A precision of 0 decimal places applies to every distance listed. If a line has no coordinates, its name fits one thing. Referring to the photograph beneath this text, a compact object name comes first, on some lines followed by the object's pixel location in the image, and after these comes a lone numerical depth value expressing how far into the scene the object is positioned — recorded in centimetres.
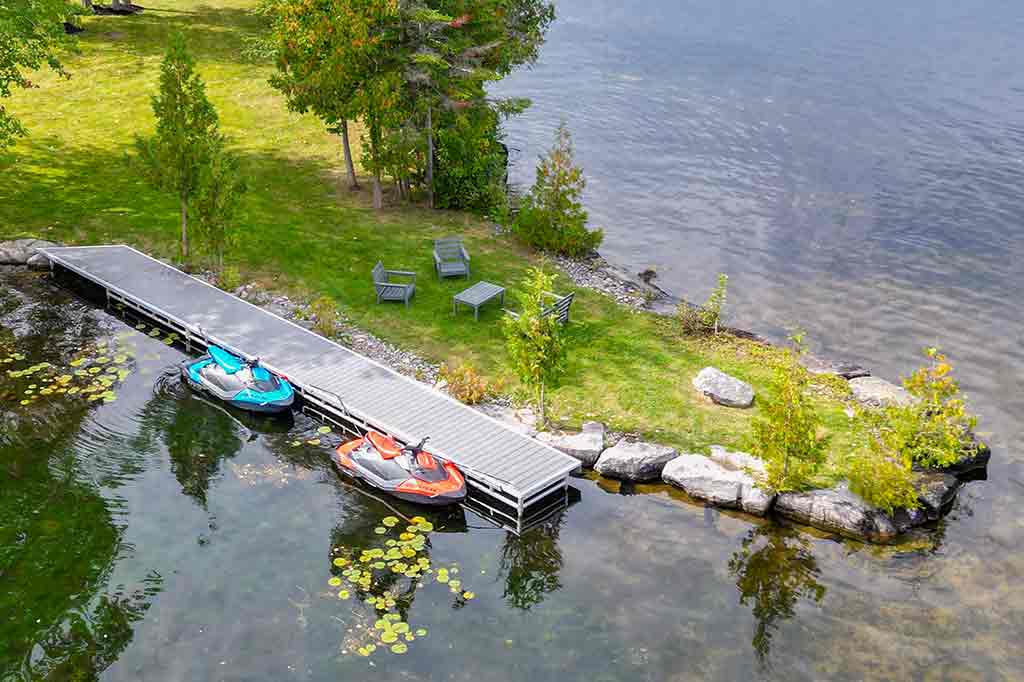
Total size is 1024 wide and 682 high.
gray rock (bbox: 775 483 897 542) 2378
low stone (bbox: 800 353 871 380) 3070
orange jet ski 2402
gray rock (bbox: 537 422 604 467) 2589
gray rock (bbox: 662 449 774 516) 2441
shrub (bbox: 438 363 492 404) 2770
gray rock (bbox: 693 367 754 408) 2788
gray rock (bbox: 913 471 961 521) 2448
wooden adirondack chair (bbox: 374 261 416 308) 3266
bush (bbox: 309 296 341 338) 3086
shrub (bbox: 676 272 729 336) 3238
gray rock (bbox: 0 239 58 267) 3519
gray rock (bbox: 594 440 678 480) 2544
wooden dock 2456
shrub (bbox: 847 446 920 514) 2323
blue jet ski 2727
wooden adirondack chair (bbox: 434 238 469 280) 3428
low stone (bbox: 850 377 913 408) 2889
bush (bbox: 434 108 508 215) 3912
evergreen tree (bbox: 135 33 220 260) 3130
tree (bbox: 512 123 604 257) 3678
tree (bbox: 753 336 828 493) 2358
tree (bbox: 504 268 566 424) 2569
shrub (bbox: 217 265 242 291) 3306
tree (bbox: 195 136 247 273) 3125
